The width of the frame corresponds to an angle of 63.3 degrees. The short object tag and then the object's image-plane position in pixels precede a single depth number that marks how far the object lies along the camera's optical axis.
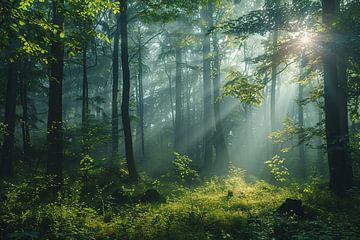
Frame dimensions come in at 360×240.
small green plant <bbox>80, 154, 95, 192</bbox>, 10.95
